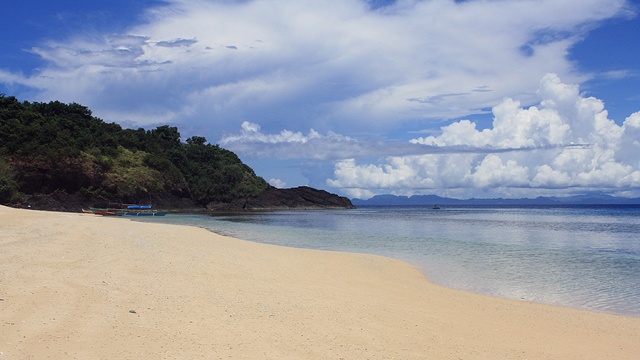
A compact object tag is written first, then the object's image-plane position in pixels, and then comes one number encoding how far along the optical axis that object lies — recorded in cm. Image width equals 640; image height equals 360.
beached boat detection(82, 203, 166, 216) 5387
